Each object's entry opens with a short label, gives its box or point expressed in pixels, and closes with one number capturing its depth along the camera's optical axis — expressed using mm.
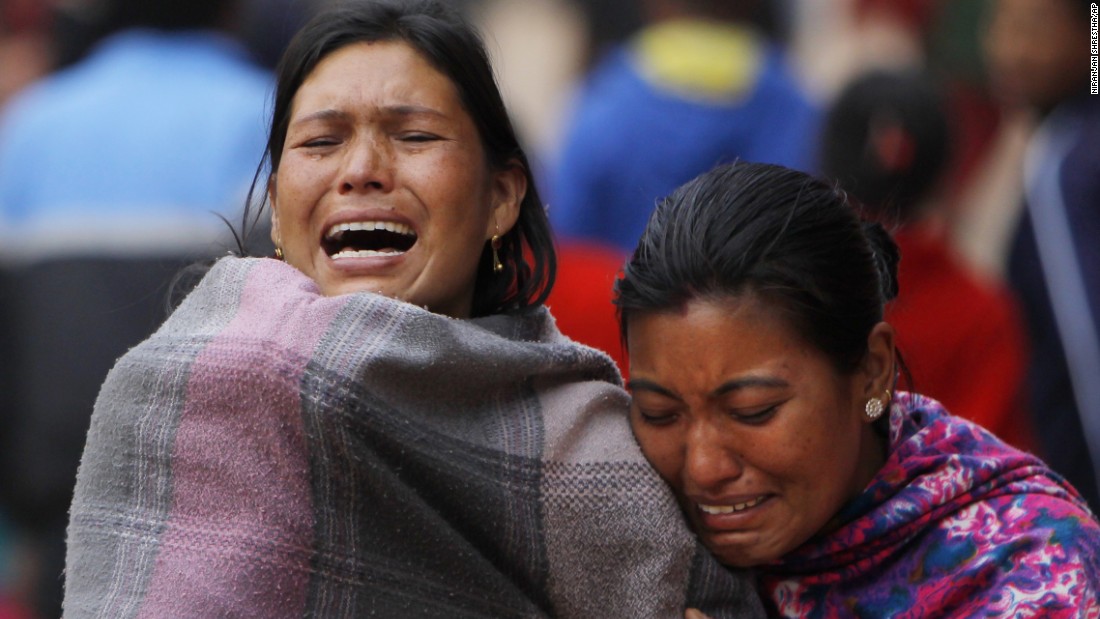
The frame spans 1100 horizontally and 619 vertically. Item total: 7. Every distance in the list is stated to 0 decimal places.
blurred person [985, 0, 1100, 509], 9617
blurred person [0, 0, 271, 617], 8781
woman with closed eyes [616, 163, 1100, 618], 5535
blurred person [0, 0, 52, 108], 16187
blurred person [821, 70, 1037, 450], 8898
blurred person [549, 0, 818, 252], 11039
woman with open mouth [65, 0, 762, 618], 5203
